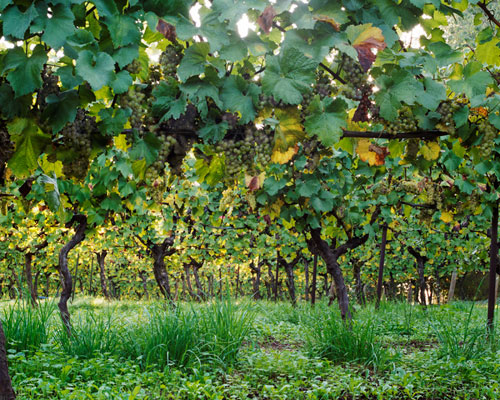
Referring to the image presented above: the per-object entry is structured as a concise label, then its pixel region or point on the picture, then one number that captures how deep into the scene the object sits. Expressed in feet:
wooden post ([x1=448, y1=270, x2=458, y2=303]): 53.31
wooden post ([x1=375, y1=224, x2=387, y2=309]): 26.87
